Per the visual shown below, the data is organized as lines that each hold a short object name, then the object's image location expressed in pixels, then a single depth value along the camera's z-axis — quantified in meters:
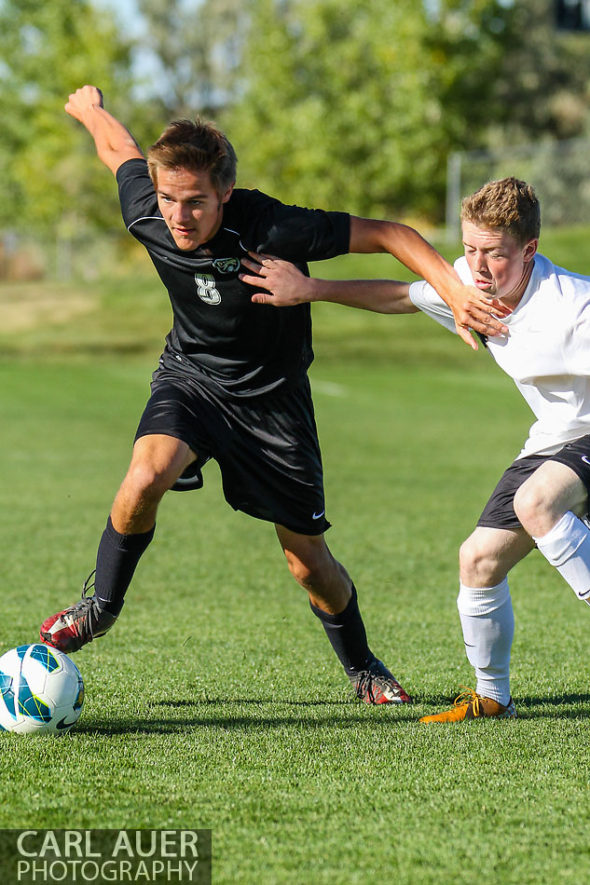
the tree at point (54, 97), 97.37
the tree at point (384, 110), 83.37
